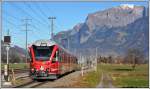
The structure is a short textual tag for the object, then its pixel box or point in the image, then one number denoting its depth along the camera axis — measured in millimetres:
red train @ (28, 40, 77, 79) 33719
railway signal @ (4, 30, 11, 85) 26625
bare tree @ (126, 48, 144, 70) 84188
